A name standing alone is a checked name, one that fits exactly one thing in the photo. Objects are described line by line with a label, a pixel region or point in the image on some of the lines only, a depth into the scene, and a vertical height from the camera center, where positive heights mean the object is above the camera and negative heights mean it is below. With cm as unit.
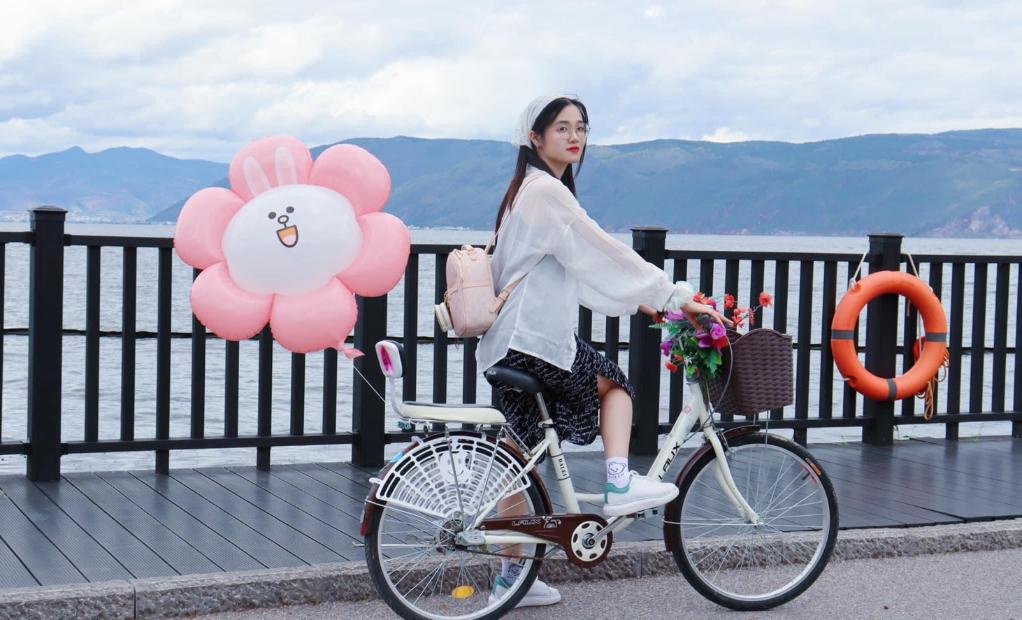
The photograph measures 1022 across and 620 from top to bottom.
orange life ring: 732 -35
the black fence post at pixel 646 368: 682 -52
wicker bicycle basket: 415 -31
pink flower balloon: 433 +8
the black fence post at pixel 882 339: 762 -38
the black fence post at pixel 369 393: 629 -64
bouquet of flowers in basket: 420 -22
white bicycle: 399 -82
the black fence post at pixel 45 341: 583 -37
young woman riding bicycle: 414 -8
